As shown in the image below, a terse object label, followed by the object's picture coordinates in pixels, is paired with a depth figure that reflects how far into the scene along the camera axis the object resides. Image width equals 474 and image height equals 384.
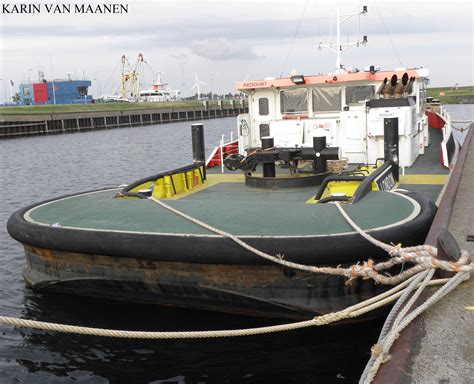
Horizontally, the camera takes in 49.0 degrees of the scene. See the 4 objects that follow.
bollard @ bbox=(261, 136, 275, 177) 10.22
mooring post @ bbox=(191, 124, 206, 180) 11.84
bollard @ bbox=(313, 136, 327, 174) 9.94
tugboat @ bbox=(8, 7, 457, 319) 5.97
